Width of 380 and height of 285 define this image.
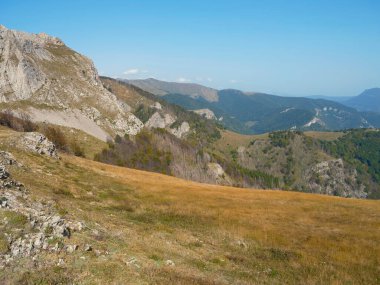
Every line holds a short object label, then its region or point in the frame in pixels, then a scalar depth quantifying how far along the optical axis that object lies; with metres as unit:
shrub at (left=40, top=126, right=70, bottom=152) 141.94
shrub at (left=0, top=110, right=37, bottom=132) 174.38
